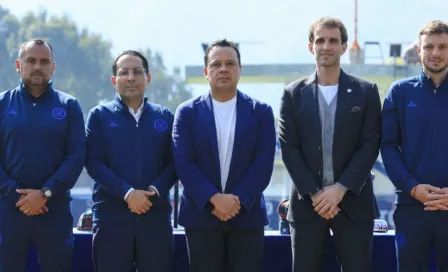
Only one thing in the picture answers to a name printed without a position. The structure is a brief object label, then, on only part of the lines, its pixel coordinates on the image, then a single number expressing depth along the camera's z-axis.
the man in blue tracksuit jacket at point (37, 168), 9.86
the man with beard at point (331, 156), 9.61
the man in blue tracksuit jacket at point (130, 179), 9.95
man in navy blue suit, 9.68
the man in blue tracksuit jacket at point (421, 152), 9.35
